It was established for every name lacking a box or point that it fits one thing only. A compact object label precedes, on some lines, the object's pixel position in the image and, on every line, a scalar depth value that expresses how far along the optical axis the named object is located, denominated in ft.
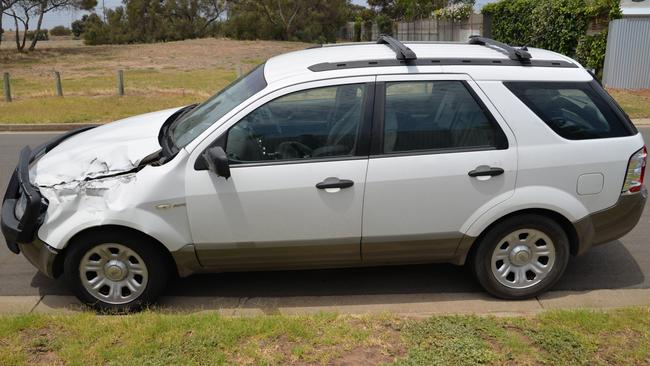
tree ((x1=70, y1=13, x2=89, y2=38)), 245.86
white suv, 12.90
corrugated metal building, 53.26
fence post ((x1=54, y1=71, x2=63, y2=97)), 55.63
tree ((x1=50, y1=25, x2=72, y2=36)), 265.75
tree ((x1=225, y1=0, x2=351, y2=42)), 179.63
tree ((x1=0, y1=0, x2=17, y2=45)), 124.61
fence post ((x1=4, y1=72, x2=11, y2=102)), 51.81
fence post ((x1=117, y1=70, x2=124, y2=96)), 55.47
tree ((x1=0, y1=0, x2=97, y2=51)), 133.45
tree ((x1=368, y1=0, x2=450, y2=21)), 150.51
